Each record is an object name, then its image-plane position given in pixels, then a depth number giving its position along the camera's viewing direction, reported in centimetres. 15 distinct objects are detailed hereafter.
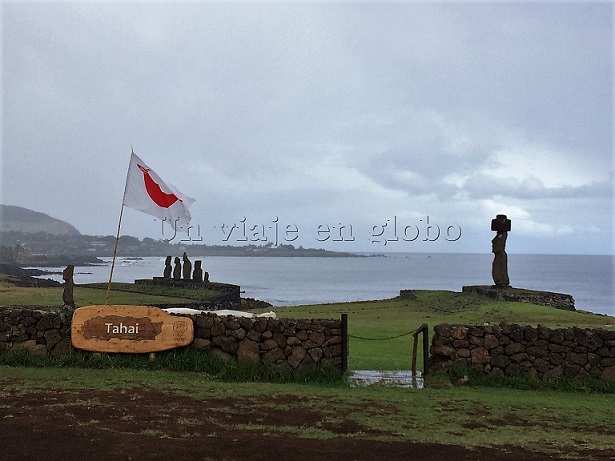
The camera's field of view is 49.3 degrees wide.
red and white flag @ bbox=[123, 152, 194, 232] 1484
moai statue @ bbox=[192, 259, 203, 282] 5275
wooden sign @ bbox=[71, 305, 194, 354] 1353
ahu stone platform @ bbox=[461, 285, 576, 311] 2956
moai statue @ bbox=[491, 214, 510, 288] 3219
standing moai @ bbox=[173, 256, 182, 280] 5294
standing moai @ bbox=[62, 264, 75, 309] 2502
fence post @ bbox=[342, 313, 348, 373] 1319
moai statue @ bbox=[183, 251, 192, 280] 5266
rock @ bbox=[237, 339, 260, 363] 1329
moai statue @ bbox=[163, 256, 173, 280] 5306
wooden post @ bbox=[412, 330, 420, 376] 1373
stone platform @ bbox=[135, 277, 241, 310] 4456
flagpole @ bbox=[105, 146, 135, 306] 1397
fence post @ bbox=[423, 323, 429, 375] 1343
